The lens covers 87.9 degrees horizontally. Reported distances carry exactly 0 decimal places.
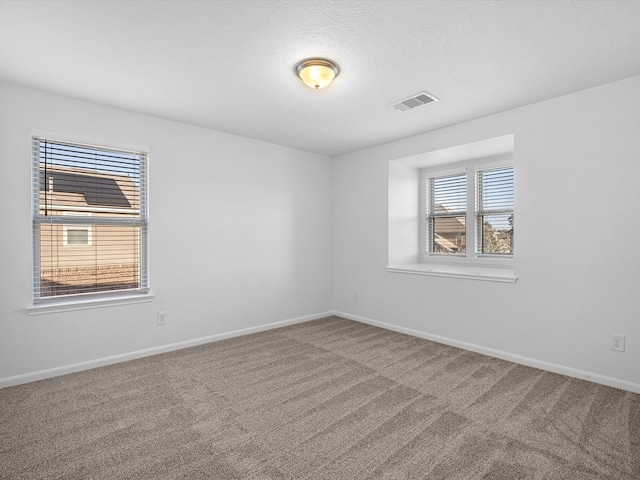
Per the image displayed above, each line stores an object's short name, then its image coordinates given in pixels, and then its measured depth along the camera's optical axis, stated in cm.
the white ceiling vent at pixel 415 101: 304
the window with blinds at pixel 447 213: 459
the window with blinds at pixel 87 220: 304
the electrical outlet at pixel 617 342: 275
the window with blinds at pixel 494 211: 413
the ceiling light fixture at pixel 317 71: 243
